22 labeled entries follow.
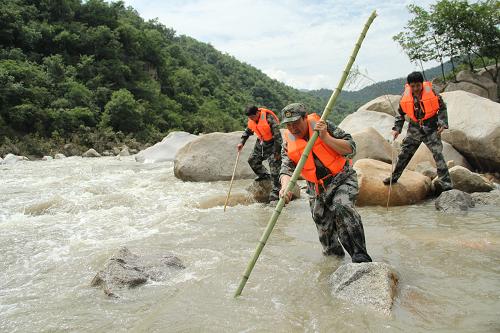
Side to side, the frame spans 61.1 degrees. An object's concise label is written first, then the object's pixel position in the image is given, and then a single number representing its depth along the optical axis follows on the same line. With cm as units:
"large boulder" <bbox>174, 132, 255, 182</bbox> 1154
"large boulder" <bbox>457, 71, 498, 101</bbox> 2056
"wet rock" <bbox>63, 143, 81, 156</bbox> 2314
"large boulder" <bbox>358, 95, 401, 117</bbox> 1510
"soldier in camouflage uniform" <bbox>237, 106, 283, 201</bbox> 831
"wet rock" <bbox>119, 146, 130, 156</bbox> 2331
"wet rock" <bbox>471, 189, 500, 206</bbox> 729
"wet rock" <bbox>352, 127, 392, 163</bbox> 1036
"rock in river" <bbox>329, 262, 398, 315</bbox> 351
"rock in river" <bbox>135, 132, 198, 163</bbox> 1727
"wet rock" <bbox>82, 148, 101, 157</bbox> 2248
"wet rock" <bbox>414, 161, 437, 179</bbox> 891
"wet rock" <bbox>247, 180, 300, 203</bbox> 878
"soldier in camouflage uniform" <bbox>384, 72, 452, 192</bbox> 726
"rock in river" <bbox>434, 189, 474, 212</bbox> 697
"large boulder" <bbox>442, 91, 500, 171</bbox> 979
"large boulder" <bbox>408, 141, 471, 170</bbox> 1016
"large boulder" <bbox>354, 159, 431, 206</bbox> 774
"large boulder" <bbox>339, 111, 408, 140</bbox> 1352
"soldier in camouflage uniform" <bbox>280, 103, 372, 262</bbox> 410
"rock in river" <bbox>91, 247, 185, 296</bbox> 405
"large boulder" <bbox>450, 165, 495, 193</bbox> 808
